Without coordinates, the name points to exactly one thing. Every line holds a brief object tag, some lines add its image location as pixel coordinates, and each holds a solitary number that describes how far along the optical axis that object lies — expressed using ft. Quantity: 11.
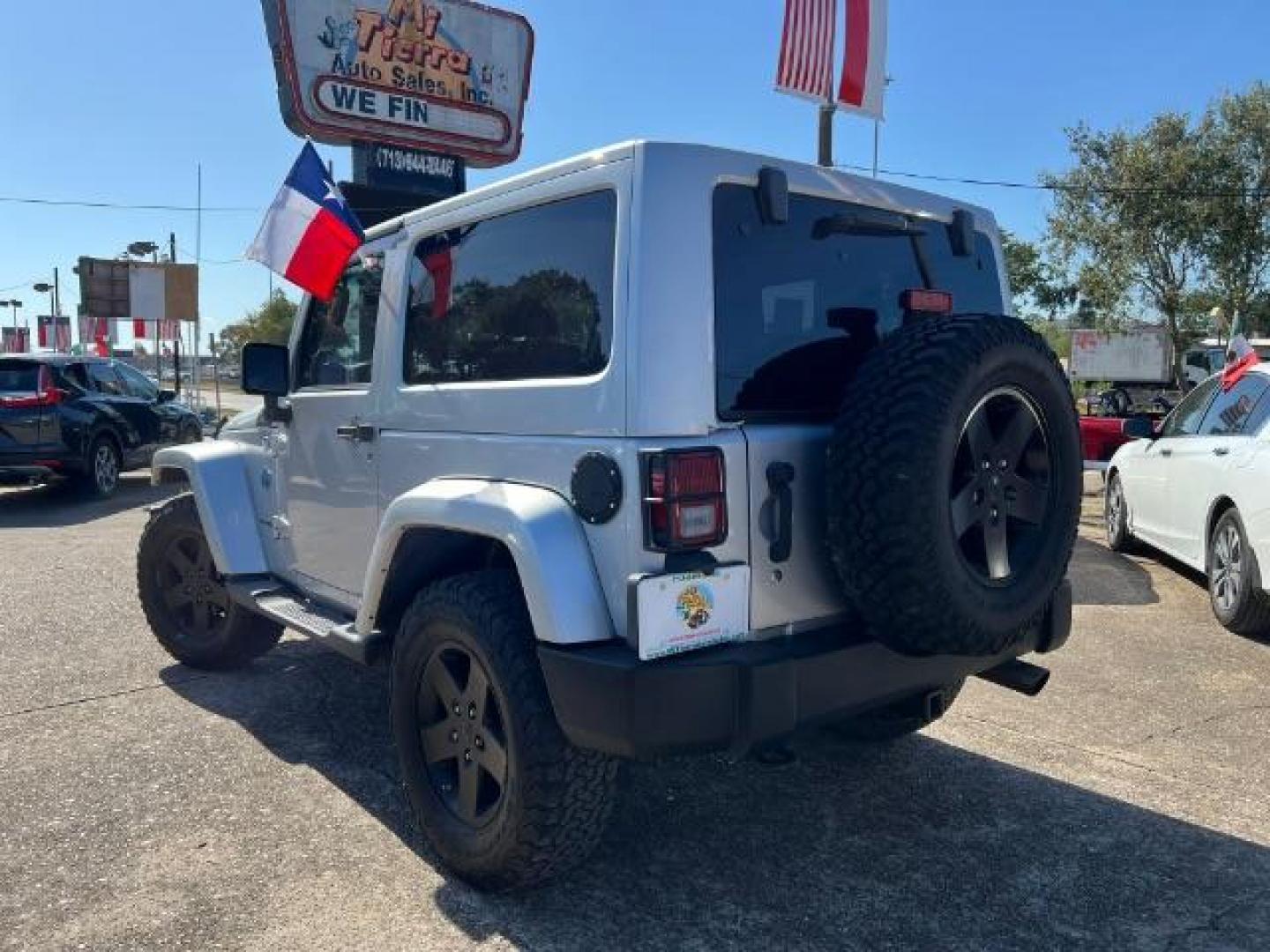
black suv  34.96
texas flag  12.32
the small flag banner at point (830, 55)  27.99
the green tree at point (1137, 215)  66.39
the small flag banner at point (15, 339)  112.68
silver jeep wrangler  7.97
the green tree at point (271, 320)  170.38
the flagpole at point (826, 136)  30.68
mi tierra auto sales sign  35.55
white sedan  18.10
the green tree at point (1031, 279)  115.96
